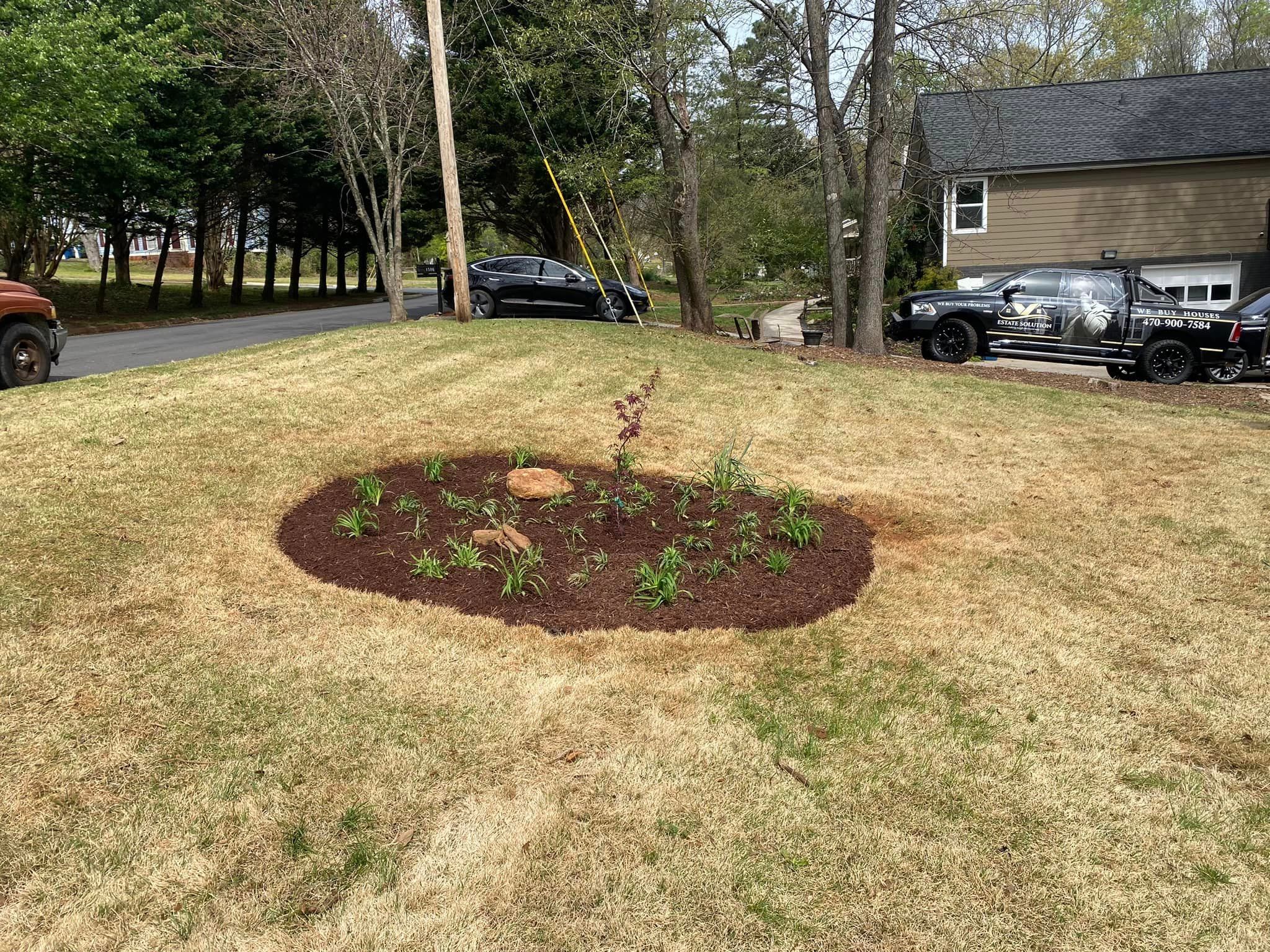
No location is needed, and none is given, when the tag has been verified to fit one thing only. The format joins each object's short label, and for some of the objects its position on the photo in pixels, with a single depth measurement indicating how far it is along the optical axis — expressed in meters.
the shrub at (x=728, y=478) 6.82
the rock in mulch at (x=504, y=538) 5.63
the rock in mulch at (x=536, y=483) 6.52
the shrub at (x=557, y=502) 6.27
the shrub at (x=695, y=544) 5.74
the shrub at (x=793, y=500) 6.35
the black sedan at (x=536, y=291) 19.72
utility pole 13.83
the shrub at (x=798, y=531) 5.95
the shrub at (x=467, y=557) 5.42
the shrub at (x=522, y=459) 7.19
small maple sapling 5.96
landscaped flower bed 5.13
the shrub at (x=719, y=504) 6.44
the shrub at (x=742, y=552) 5.62
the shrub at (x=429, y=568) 5.35
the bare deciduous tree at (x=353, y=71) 15.72
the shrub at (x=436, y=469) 6.76
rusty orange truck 10.30
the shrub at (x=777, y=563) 5.54
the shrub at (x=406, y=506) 6.17
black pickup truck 14.63
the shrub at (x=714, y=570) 5.44
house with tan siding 22.98
